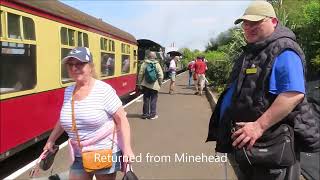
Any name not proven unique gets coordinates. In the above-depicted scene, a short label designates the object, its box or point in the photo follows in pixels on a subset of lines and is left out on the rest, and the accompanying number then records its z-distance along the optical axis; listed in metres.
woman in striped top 2.09
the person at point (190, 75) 14.08
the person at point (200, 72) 11.14
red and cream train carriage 3.61
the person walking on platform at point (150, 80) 6.81
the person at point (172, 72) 11.88
